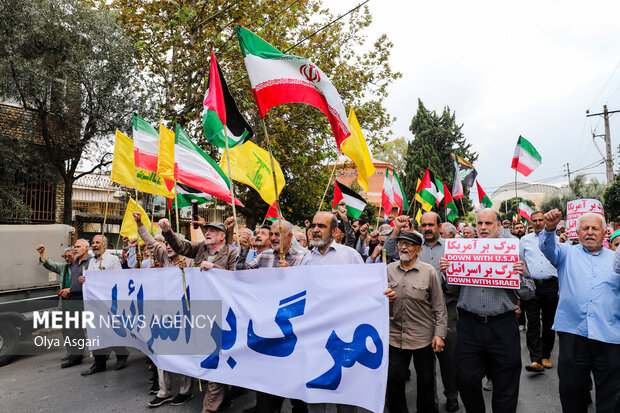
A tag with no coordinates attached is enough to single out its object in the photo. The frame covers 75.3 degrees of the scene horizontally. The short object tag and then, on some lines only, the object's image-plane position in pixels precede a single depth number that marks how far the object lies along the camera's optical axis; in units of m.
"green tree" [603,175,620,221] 18.69
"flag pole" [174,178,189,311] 4.36
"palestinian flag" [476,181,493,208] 11.42
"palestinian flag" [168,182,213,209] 5.42
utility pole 23.69
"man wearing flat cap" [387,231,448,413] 3.53
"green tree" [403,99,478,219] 36.84
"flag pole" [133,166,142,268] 5.76
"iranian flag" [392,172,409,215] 9.51
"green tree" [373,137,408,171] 51.97
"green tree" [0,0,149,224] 11.23
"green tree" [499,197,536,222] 69.71
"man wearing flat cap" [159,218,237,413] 4.46
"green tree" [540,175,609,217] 36.41
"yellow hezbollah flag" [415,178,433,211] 9.70
